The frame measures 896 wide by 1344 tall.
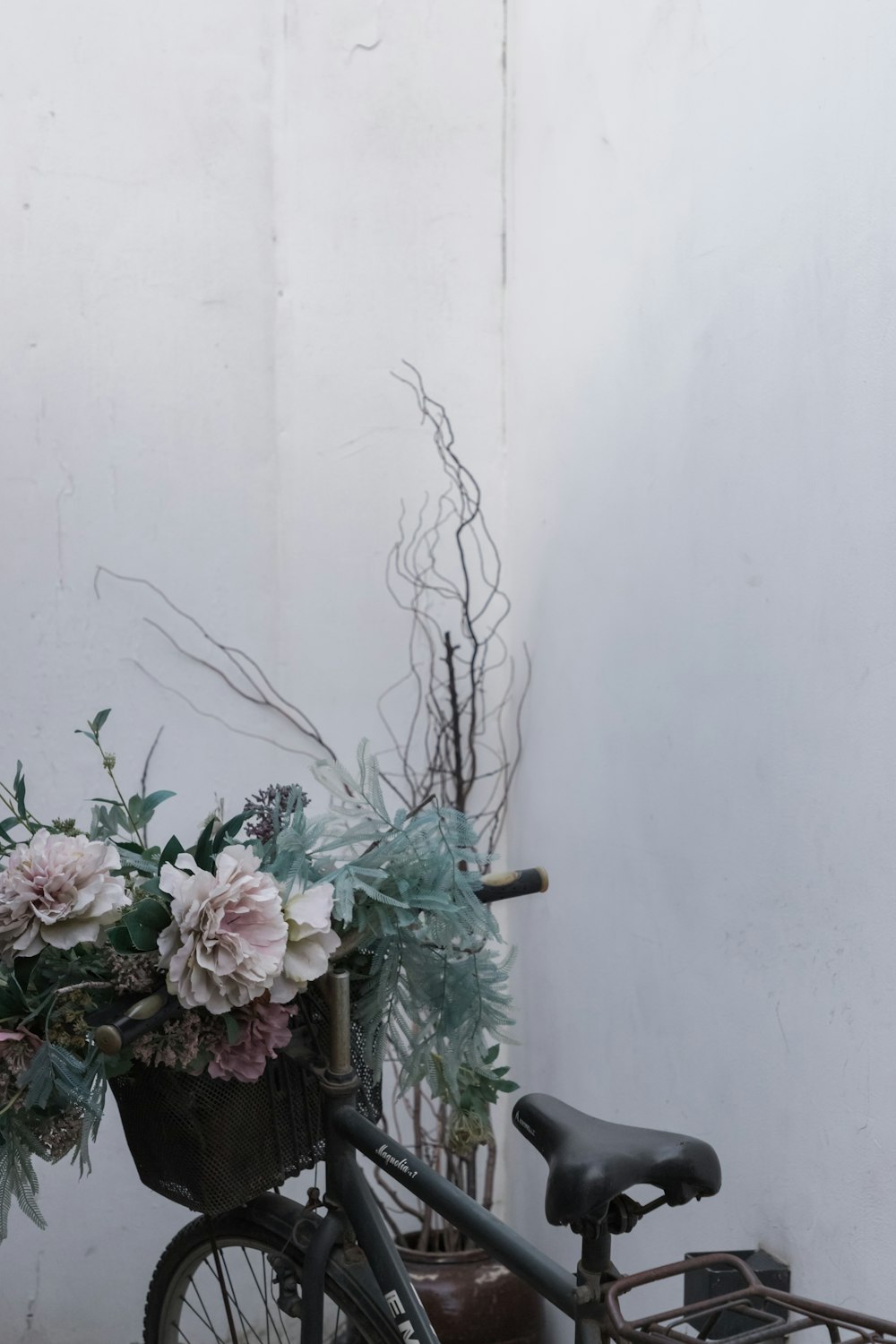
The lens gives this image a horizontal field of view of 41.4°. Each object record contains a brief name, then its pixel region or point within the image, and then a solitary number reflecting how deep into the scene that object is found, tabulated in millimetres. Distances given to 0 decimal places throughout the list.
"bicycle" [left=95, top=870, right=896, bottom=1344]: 1026
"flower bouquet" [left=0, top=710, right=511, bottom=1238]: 1175
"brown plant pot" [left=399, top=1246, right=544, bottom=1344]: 2160
